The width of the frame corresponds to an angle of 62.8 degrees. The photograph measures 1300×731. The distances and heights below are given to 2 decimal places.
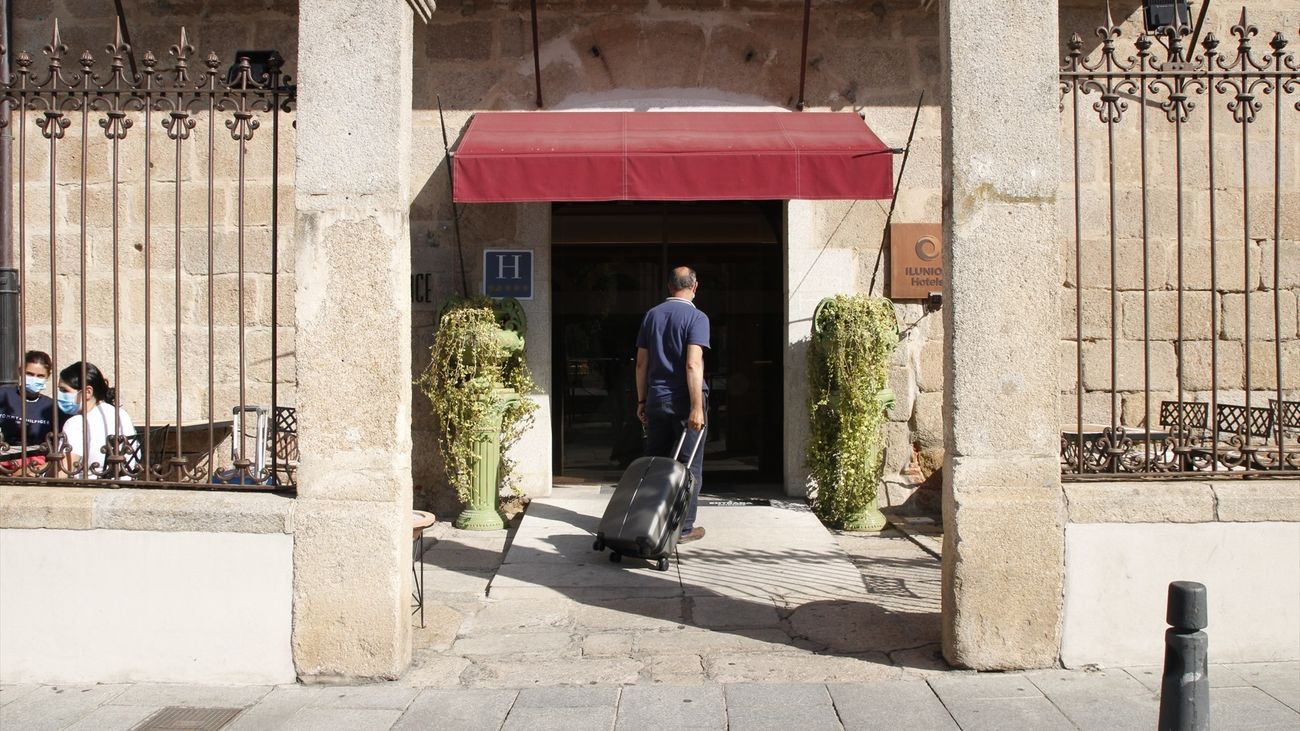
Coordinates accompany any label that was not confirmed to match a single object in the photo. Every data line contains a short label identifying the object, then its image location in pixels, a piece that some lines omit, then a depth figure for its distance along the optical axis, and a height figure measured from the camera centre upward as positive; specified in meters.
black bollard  2.91 -0.81
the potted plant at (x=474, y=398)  7.29 -0.12
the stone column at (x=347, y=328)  4.48 +0.22
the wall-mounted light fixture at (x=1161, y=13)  8.07 +2.74
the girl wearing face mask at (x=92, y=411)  6.00 -0.17
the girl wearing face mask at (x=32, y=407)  6.46 -0.15
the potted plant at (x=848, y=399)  7.32 -0.15
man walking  6.47 +0.05
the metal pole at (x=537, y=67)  8.00 +2.36
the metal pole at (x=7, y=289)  5.39 +0.48
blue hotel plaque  8.26 +0.81
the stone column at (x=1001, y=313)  4.54 +0.27
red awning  6.96 +1.37
